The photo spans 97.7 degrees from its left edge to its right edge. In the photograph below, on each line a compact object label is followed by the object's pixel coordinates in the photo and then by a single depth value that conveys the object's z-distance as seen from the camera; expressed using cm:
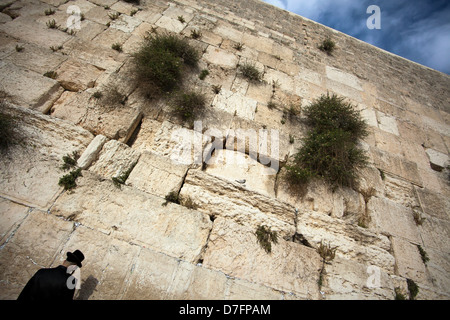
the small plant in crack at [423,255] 328
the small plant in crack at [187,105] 366
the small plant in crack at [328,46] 632
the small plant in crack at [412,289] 292
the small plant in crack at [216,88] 423
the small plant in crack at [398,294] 281
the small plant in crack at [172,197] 287
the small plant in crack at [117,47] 415
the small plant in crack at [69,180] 265
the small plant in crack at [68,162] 276
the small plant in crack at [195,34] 498
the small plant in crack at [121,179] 279
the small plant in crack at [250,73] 469
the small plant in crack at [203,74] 435
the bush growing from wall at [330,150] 356
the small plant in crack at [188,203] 293
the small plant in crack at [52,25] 410
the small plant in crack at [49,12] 431
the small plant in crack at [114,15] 471
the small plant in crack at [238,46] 521
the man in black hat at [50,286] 182
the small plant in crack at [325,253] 291
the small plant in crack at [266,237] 279
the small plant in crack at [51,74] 348
